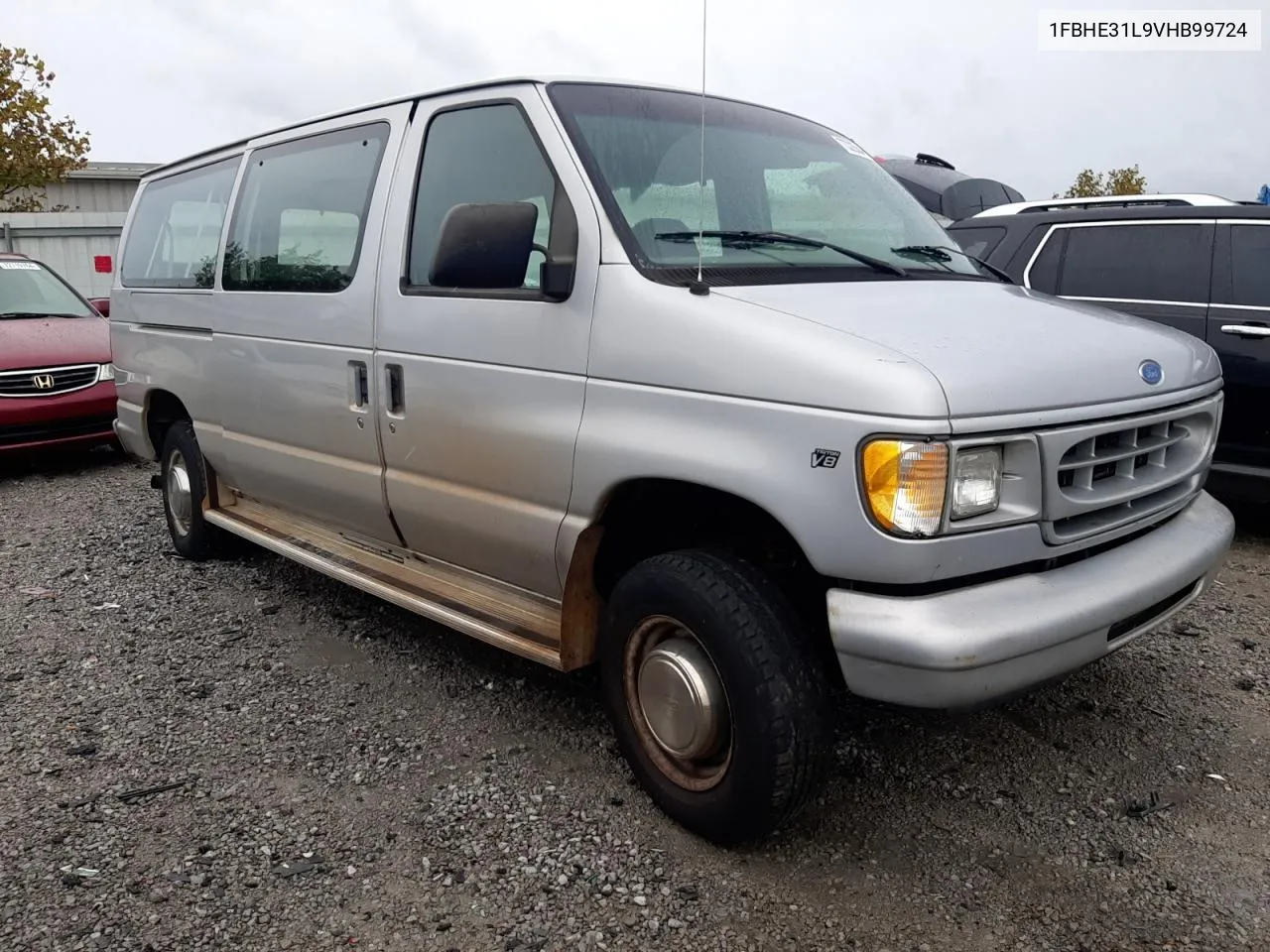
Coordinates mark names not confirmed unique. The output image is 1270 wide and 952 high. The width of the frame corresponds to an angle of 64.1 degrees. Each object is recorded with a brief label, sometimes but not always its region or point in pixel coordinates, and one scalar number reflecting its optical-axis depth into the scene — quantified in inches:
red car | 292.8
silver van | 90.6
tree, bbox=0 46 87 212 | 803.4
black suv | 204.5
